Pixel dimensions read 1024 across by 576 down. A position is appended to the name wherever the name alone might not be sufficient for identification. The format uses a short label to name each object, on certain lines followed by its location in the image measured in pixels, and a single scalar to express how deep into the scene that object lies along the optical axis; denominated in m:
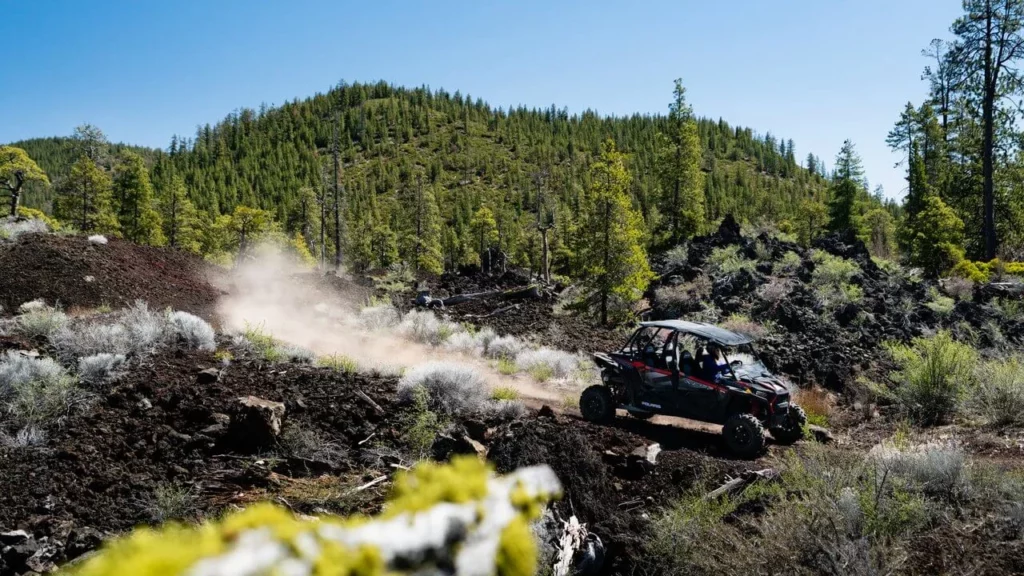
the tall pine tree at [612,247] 22.12
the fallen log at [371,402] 8.54
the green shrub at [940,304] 16.23
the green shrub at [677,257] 26.36
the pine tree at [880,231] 38.97
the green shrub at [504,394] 10.35
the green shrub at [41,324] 10.31
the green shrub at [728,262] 21.25
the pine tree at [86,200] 43.25
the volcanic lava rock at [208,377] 8.97
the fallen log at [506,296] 28.05
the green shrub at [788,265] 21.03
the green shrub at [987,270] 20.34
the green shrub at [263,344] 11.47
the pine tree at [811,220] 52.72
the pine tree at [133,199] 46.94
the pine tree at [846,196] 42.22
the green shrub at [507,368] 13.98
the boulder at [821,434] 9.30
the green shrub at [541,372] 13.41
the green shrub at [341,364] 11.15
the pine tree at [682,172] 36.47
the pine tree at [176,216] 53.78
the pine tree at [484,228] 67.31
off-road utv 8.78
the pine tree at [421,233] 60.78
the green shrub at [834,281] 17.62
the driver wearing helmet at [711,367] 9.23
